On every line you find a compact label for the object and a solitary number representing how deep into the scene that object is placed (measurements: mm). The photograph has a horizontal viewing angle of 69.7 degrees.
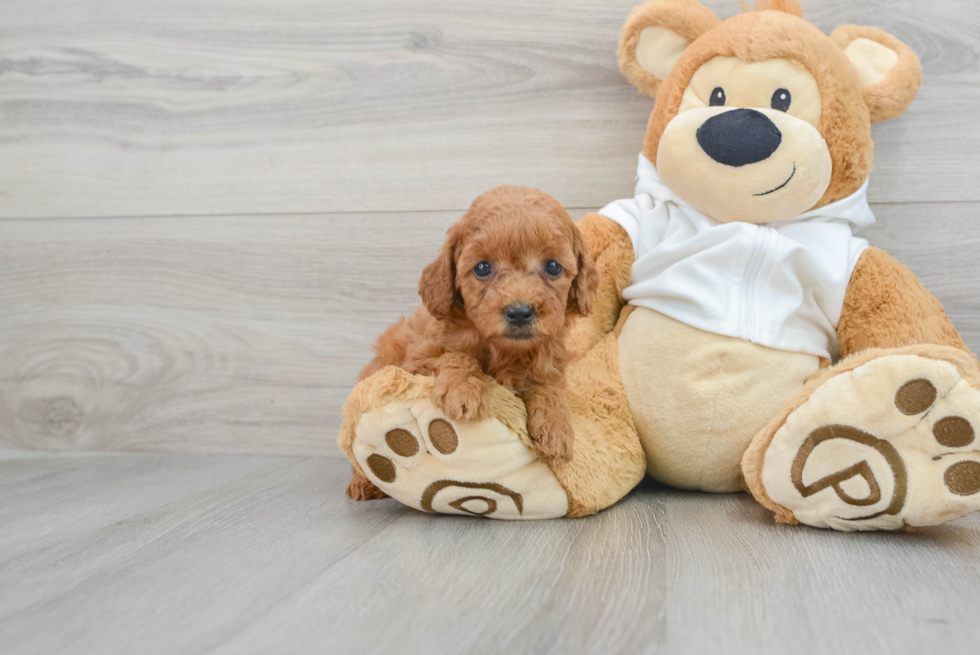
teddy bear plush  946
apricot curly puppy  874
